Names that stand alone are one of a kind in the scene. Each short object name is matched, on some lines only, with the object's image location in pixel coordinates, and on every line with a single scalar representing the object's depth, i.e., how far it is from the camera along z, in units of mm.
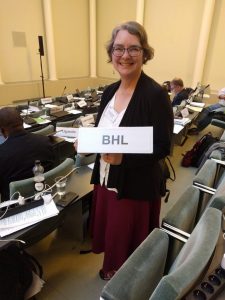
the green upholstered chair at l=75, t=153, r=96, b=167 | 1966
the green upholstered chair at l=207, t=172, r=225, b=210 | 1102
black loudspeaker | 6078
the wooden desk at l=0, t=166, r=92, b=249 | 1177
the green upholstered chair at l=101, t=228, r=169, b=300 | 800
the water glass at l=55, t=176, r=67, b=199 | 1457
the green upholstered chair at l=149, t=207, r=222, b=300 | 648
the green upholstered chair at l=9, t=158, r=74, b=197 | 1377
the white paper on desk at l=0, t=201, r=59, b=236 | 1178
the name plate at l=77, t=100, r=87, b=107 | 4273
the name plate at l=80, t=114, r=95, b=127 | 2570
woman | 1054
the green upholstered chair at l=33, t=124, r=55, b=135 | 2650
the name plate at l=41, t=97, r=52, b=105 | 4406
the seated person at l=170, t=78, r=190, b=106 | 4184
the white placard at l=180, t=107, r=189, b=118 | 3605
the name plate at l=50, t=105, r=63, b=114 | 3882
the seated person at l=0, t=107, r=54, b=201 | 1609
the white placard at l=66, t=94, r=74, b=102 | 4664
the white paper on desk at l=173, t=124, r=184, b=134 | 2986
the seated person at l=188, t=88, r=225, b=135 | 3907
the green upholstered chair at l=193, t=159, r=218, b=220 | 1392
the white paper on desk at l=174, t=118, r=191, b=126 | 3310
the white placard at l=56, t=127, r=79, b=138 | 2380
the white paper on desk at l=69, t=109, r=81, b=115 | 3960
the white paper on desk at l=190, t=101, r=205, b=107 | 4441
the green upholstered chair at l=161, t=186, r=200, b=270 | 1074
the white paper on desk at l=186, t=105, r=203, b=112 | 4105
